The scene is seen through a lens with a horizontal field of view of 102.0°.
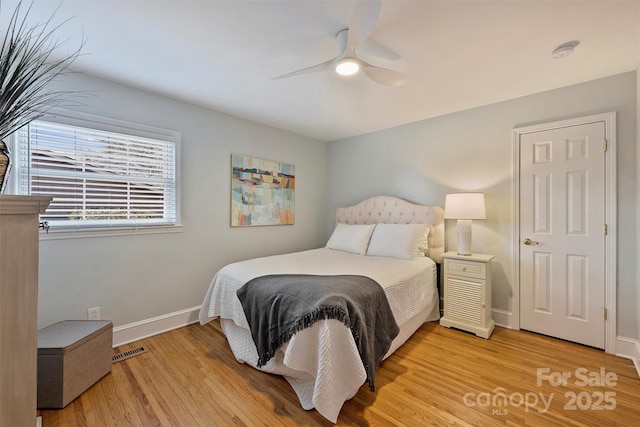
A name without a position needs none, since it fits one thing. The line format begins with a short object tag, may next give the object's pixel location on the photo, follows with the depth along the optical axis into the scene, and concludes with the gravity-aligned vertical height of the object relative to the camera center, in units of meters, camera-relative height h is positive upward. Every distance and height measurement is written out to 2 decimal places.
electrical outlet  2.26 -0.88
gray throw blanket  1.64 -0.64
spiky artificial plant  1.05 +0.98
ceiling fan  1.33 +1.04
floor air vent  2.17 -1.22
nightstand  2.61 -0.83
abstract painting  3.29 +0.30
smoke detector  1.85 +1.21
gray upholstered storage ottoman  1.62 -0.97
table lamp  2.70 +0.03
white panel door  2.36 -0.18
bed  1.56 -0.63
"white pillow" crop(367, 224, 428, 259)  2.98 -0.33
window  2.05 +0.38
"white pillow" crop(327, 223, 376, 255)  3.33 -0.33
